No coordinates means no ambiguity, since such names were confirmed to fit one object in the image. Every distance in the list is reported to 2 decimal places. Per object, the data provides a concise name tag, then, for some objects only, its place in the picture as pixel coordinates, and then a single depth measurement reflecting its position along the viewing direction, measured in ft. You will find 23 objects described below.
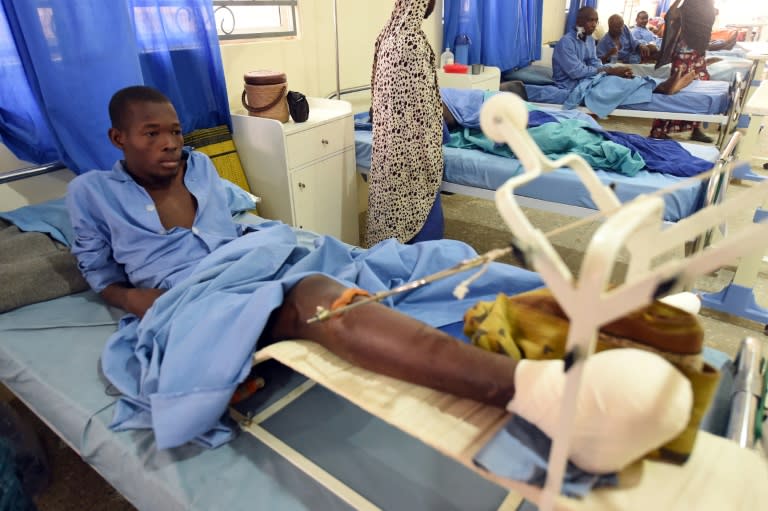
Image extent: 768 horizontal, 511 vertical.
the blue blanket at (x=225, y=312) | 3.28
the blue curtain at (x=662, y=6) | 25.40
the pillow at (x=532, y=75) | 15.15
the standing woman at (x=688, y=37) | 11.62
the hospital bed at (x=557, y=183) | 6.56
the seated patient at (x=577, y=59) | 13.97
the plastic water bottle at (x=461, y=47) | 13.35
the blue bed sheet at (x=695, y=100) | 11.97
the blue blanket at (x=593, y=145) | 7.39
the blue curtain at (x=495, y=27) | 13.24
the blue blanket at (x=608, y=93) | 12.66
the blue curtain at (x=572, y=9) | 19.94
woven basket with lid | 7.48
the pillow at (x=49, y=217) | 5.52
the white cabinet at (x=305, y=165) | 7.58
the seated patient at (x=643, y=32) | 19.44
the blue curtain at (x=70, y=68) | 5.57
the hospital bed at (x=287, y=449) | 3.02
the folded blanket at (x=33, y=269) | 4.88
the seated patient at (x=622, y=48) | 17.31
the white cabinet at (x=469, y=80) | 12.11
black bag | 7.64
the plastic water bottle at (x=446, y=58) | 13.17
